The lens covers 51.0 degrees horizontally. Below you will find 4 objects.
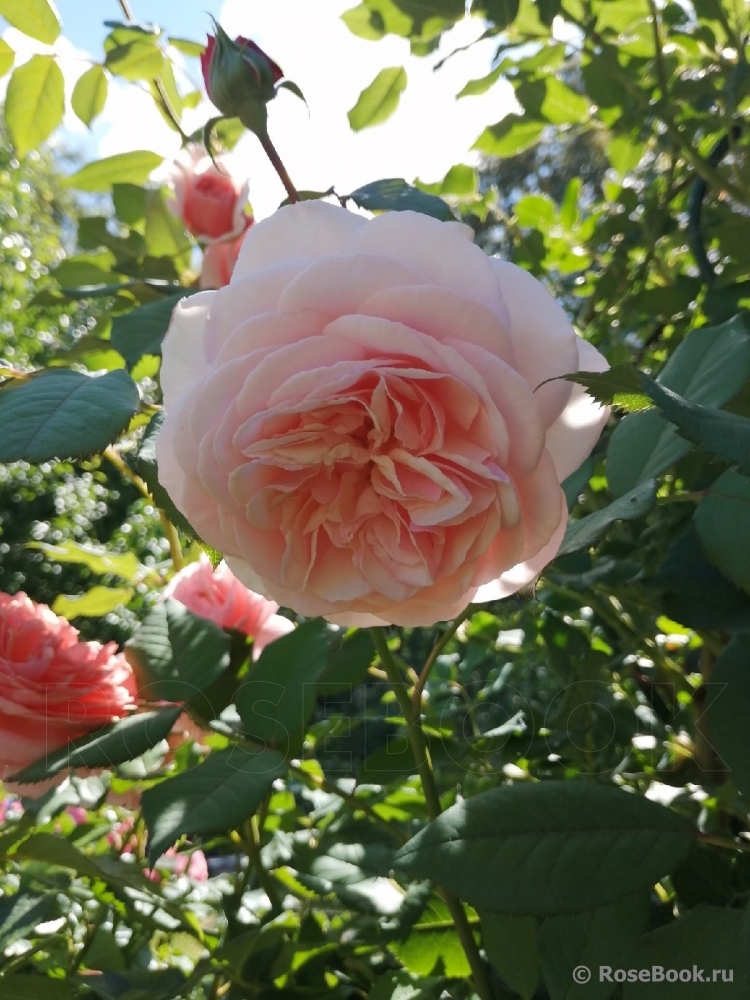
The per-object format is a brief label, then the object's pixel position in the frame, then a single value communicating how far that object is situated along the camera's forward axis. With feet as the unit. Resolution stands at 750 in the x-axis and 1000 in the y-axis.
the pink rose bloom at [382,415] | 0.78
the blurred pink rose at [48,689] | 1.32
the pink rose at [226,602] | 1.54
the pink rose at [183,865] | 1.97
